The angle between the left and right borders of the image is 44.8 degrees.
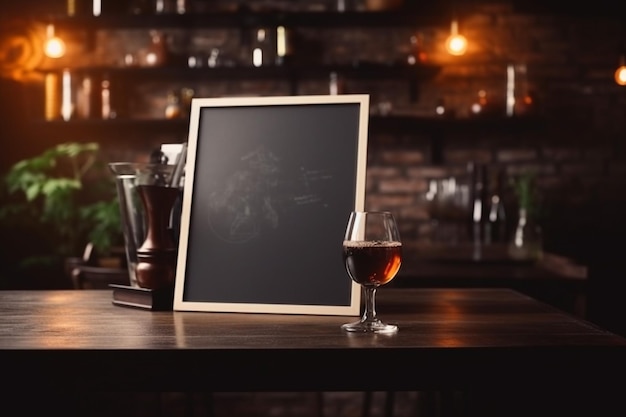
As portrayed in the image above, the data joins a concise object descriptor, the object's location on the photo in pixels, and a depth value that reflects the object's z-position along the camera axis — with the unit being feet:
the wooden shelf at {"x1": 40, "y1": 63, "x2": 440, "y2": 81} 14.40
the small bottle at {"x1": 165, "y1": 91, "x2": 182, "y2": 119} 14.58
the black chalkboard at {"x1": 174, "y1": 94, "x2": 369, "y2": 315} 4.04
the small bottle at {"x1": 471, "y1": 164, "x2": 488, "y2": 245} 14.14
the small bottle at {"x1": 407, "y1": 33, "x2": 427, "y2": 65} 14.51
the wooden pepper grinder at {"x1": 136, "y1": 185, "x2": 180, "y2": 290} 4.28
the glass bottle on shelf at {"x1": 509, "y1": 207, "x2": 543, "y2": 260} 11.13
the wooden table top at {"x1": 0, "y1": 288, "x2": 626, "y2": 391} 3.07
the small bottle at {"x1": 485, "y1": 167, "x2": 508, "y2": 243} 14.29
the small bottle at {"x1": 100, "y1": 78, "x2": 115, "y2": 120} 14.90
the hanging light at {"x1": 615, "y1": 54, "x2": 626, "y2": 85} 14.37
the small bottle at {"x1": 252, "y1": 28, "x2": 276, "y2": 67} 14.53
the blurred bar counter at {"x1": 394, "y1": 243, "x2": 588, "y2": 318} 9.25
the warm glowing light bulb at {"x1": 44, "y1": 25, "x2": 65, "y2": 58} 14.34
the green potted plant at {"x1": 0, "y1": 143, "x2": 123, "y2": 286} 13.32
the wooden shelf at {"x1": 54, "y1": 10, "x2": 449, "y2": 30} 14.47
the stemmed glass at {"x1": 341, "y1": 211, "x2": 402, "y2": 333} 3.56
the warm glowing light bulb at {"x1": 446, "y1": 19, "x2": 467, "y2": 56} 14.23
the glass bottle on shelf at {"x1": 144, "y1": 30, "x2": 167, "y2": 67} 14.88
